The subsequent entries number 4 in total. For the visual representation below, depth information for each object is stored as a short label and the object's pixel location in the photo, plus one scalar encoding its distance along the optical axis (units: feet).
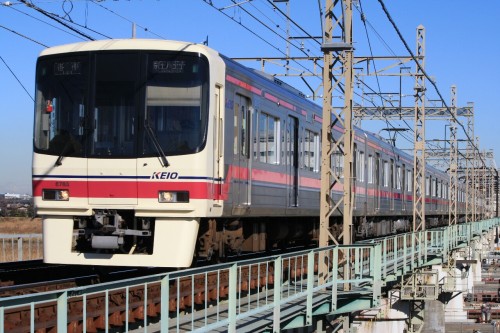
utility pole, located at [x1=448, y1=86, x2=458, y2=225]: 143.74
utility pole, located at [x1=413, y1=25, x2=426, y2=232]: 96.12
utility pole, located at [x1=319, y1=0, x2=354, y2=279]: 51.39
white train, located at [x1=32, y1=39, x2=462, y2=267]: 39.47
